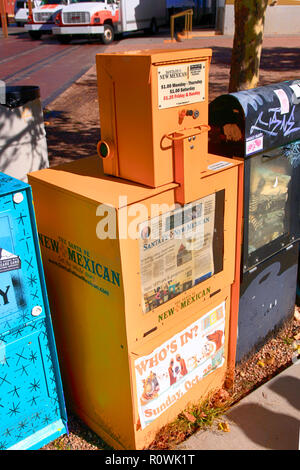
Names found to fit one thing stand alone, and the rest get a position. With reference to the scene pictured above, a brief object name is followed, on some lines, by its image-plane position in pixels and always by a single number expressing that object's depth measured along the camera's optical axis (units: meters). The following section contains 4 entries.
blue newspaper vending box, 2.19
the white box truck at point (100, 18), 19.62
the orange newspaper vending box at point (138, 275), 2.24
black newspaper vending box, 2.67
